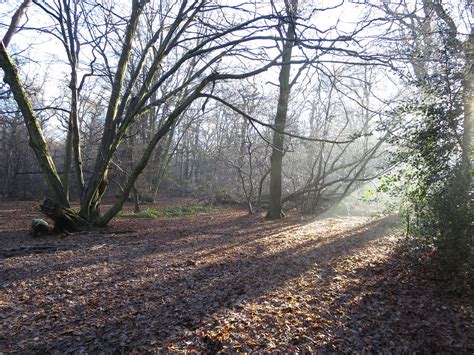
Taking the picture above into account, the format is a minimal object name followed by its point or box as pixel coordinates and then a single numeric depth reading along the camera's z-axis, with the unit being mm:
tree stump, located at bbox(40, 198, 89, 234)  6887
